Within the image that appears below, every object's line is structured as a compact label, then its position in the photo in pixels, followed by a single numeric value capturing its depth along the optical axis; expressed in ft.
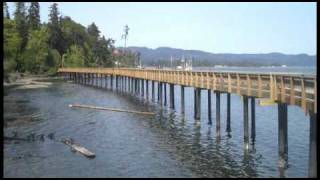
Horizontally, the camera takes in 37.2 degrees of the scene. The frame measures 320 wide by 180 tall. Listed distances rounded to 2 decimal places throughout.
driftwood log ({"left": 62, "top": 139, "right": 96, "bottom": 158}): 81.46
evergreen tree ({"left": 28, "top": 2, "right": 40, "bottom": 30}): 418.90
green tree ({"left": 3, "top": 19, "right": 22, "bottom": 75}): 292.40
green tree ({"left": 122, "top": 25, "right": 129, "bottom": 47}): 573.33
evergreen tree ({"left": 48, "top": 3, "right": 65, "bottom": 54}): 439.22
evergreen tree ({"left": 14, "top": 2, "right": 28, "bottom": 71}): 338.13
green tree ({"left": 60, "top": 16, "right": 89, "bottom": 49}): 469.45
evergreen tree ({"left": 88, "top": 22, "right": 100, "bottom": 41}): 577.67
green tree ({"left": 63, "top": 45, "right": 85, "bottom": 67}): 431.84
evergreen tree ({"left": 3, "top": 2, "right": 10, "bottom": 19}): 385.70
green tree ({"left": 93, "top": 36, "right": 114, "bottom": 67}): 533.96
